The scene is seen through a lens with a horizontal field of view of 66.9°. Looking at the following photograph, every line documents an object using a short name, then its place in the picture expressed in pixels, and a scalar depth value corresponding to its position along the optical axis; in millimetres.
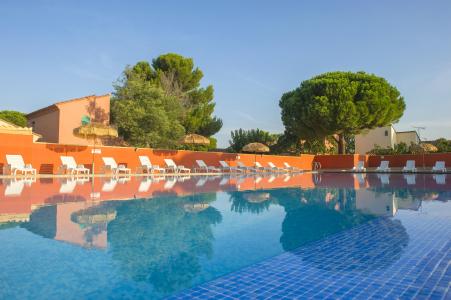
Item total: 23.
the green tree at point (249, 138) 31219
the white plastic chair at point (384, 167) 21155
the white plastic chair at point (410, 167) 20323
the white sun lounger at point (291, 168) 23322
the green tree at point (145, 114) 18953
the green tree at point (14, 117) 27188
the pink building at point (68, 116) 19250
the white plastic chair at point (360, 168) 22219
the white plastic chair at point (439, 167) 19366
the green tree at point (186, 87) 25219
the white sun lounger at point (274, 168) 22098
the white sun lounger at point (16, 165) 12406
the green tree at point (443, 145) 24500
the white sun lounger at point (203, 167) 18984
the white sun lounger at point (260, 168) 21391
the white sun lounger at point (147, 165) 16266
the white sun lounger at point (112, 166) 14852
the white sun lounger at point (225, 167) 20255
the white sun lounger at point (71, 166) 13753
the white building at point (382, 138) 34906
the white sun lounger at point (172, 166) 17217
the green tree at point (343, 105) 22141
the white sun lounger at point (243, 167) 20453
